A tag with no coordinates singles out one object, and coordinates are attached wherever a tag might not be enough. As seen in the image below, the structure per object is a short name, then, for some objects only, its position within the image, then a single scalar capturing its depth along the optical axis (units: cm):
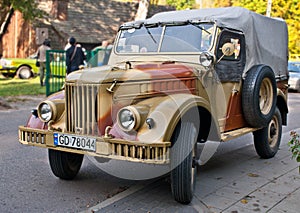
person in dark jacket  1279
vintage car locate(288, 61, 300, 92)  1888
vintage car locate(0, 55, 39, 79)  1982
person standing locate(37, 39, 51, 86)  1611
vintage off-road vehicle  414
